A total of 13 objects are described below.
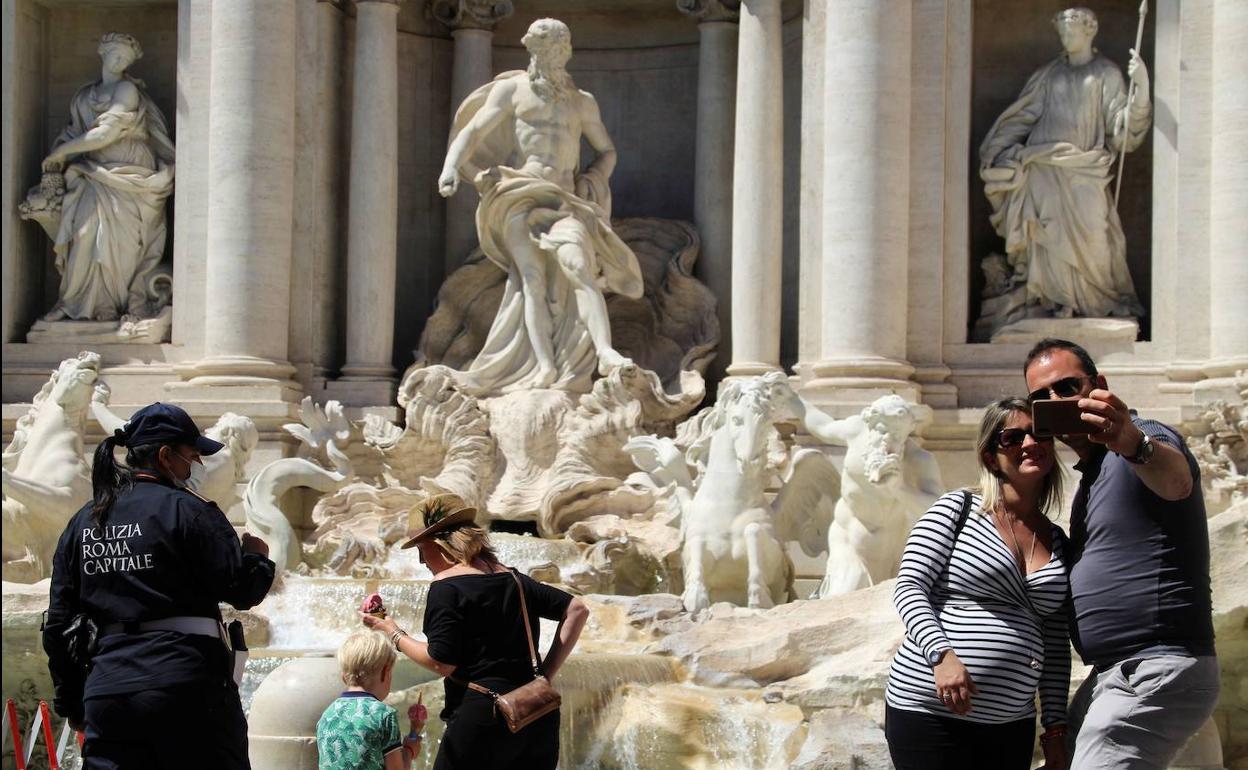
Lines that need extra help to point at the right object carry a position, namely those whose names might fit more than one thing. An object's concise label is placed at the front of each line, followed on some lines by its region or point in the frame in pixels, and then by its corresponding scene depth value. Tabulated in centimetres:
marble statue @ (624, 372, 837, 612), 1192
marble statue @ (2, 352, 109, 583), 1265
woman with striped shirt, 497
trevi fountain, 1309
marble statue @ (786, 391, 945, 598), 1166
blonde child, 554
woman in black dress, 544
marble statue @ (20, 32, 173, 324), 1628
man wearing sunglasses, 477
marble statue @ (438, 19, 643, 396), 1534
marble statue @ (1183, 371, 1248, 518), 1306
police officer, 521
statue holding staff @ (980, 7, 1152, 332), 1493
